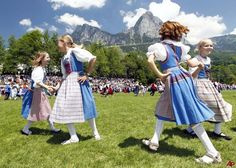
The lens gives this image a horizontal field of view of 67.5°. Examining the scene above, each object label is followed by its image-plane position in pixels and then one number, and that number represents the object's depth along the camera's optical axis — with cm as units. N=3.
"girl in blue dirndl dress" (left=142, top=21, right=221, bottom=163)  280
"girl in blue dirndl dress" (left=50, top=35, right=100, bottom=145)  345
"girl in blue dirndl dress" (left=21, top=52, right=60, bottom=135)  421
